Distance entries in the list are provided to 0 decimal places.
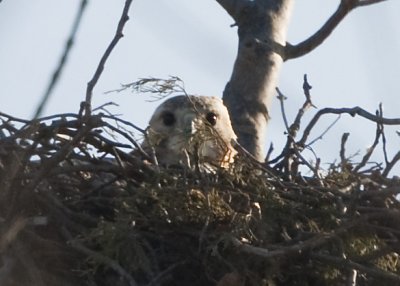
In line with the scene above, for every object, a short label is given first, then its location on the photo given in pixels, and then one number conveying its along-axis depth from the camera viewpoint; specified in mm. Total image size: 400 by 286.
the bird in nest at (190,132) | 7605
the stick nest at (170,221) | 6516
